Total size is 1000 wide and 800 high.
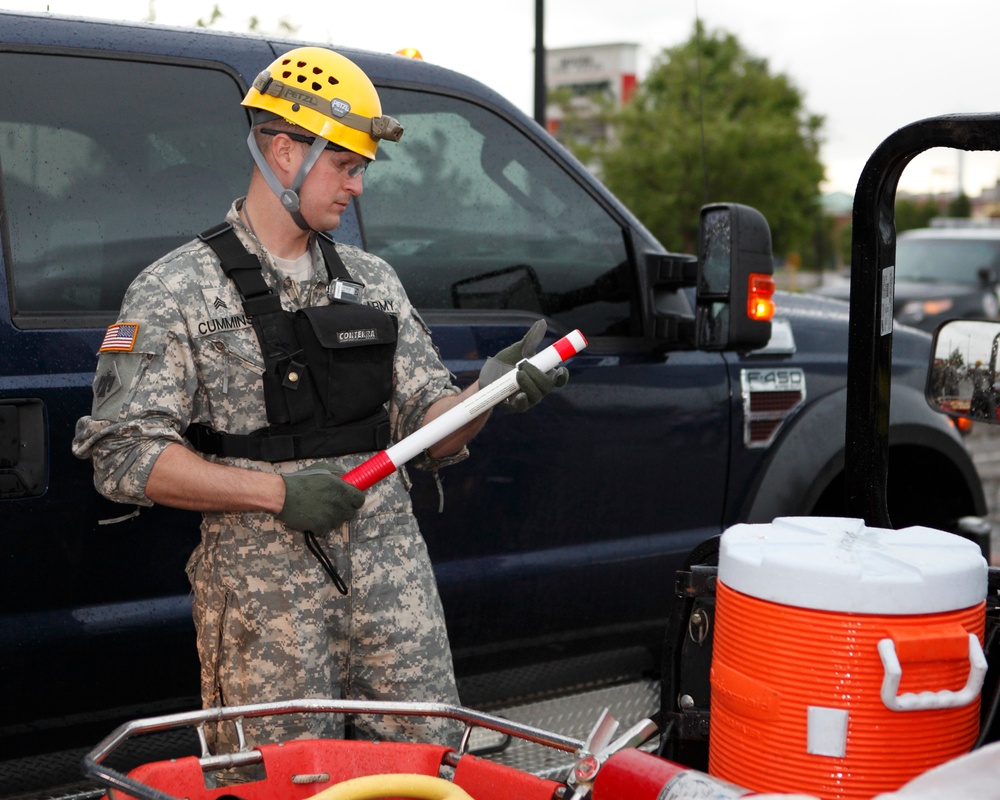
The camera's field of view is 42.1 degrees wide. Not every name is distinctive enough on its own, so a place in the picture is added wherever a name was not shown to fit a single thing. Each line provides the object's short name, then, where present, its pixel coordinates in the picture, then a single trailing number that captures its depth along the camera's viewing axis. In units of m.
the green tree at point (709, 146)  20.58
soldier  2.48
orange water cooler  1.61
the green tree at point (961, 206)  55.41
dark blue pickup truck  2.89
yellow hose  1.71
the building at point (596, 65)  64.25
